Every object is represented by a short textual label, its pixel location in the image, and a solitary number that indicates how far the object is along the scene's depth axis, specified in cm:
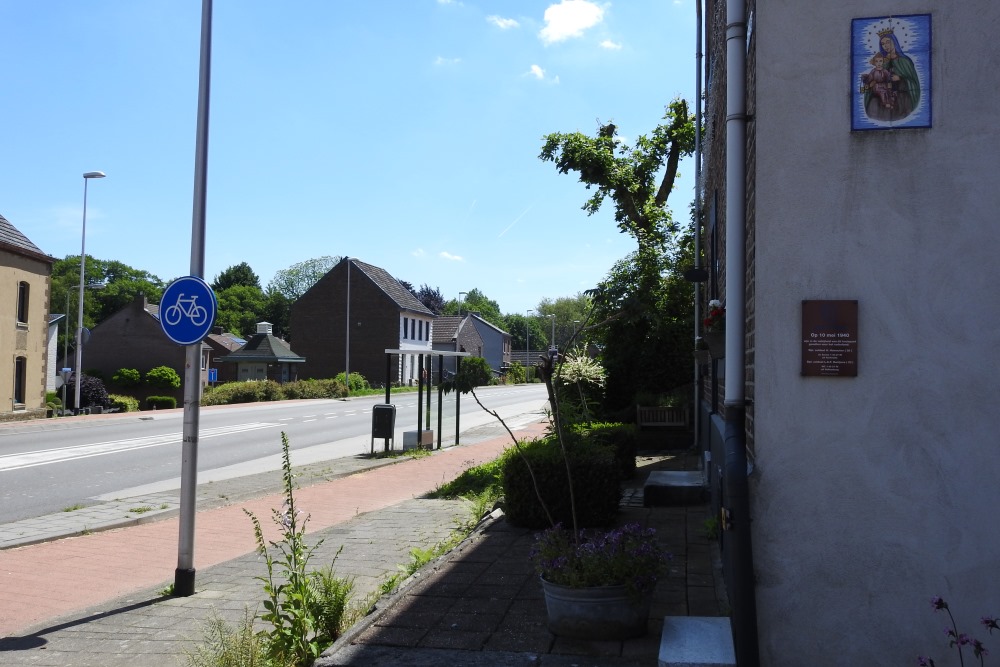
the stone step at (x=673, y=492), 915
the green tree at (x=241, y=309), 11669
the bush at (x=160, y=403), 4250
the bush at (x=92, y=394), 4084
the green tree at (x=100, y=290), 9338
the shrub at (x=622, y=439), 1145
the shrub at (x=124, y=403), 4150
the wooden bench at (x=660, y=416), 1588
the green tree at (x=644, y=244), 1805
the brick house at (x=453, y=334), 8388
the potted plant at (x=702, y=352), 898
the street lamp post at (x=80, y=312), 3222
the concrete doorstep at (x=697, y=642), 392
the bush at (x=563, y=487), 773
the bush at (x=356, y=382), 5317
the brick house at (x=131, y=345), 5594
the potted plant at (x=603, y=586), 459
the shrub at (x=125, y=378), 5044
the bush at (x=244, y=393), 4128
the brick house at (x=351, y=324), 6581
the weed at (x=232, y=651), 445
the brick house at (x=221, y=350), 6788
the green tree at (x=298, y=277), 12706
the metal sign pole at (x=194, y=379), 670
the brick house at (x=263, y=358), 5872
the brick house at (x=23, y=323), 2942
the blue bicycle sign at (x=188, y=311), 679
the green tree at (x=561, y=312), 10881
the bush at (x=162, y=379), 4975
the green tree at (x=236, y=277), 12706
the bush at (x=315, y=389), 4644
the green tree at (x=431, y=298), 11394
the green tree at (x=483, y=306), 16725
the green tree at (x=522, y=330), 15388
